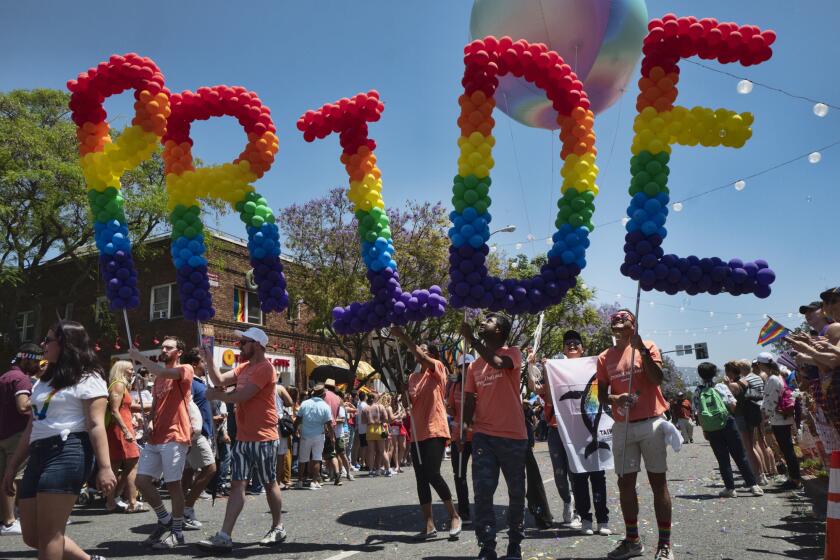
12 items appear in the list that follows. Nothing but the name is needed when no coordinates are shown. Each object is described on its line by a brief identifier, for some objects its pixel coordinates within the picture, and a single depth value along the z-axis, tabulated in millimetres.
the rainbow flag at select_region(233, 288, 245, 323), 27375
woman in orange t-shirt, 5961
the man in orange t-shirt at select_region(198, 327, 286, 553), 5613
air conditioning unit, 27664
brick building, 26062
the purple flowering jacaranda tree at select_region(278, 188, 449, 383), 24000
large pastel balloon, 7043
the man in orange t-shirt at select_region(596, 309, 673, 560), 4918
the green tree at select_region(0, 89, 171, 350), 19812
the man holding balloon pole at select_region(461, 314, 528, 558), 4734
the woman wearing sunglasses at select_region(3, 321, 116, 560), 3682
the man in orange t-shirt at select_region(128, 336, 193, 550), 5875
